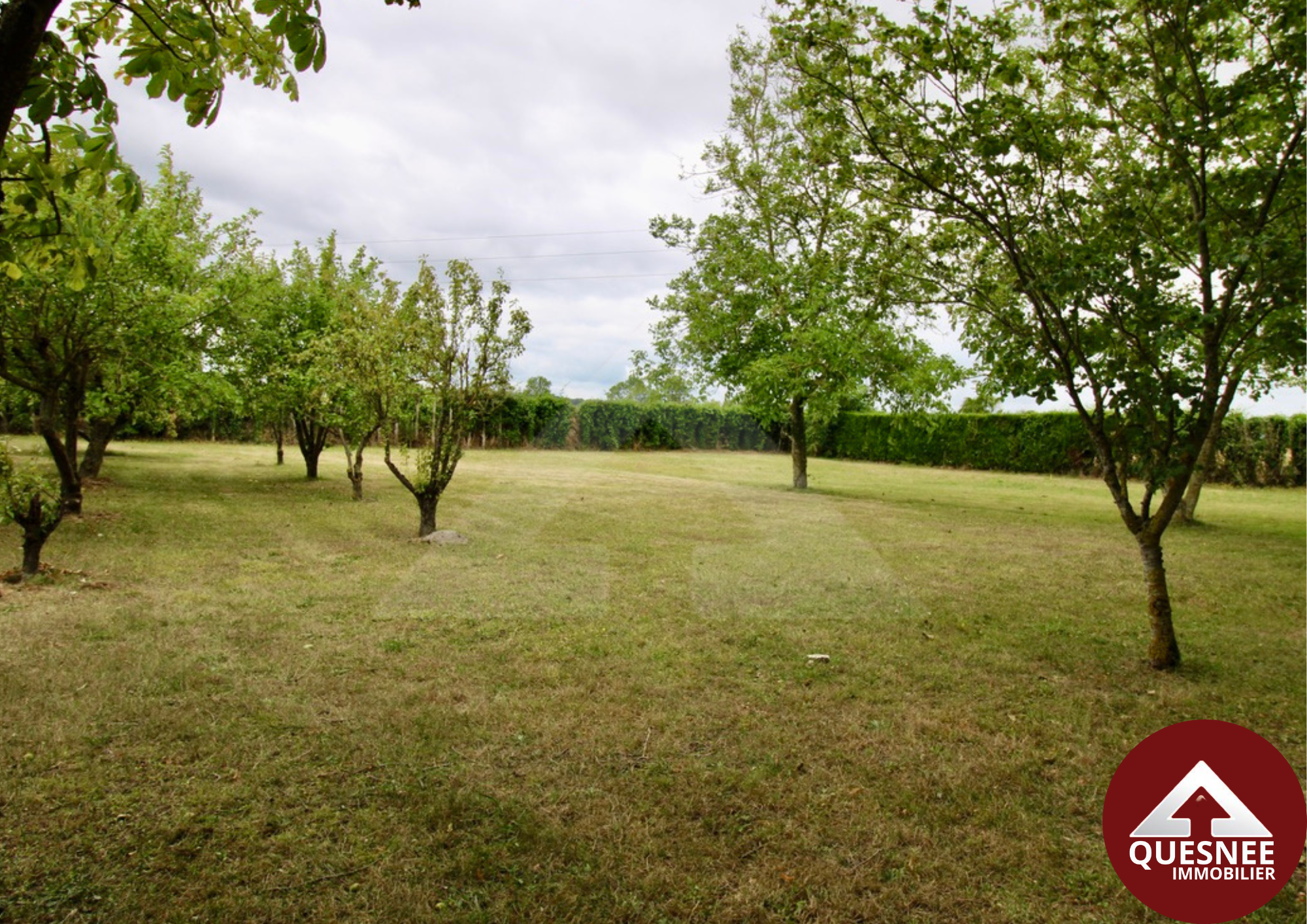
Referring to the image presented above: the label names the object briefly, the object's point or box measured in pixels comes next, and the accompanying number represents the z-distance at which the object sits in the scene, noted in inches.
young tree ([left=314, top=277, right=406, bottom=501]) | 327.6
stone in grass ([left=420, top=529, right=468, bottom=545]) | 313.7
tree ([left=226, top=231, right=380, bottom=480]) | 433.4
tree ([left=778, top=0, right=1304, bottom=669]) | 143.8
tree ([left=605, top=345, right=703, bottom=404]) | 685.3
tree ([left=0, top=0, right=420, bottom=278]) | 64.0
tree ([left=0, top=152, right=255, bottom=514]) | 295.0
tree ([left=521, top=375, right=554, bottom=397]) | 1096.9
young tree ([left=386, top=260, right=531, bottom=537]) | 311.7
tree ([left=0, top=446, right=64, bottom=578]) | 204.8
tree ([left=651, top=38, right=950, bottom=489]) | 539.8
